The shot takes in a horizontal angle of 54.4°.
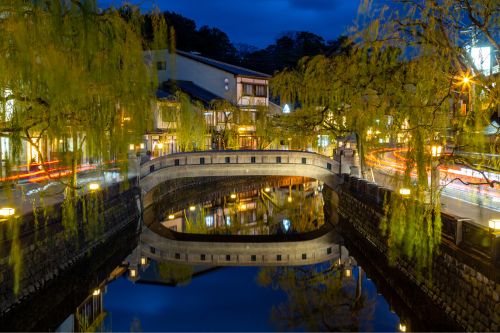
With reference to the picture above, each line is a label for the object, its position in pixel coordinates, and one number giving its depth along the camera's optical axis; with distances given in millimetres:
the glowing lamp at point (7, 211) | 12039
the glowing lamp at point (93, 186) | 18297
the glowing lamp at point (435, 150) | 11828
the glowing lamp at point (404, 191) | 12914
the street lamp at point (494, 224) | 10305
